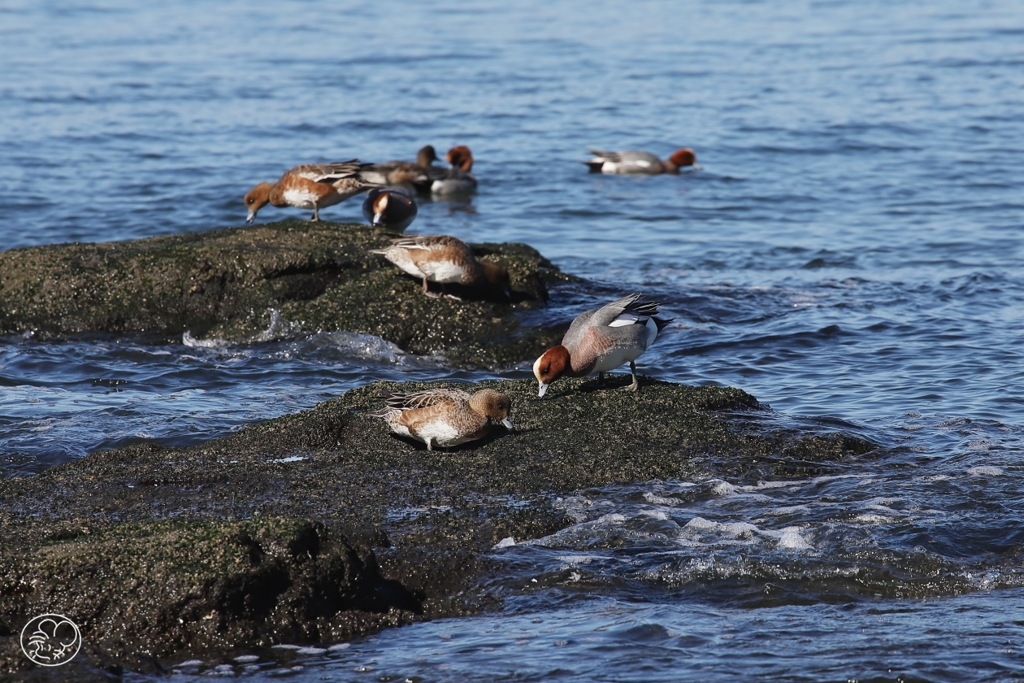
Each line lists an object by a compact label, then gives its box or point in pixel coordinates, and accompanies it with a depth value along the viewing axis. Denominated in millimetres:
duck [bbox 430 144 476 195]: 34281
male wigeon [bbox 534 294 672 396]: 13312
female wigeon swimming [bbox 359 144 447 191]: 33719
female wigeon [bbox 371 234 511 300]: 18016
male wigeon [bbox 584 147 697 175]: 35812
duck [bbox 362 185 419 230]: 23000
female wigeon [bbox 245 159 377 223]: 22437
